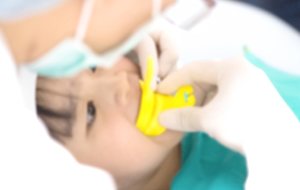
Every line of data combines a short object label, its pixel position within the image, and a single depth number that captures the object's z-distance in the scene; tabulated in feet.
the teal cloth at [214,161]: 2.13
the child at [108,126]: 2.03
